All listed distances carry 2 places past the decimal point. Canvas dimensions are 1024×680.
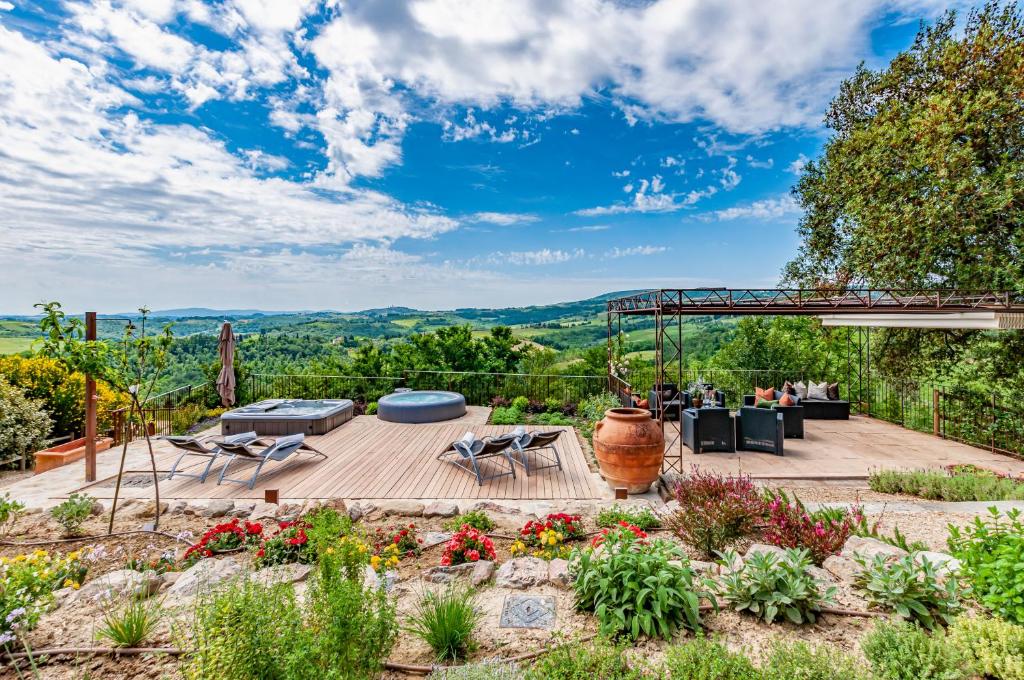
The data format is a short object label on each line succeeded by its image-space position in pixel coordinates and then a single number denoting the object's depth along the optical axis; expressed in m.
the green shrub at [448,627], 2.35
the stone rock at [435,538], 4.03
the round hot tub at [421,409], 9.97
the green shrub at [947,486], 5.17
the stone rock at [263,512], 4.69
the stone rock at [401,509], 4.86
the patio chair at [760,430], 7.38
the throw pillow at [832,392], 10.22
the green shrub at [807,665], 1.93
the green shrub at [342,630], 1.89
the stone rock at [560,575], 3.13
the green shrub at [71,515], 4.31
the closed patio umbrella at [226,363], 9.59
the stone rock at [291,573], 3.08
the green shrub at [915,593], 2.48
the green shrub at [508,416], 9.87
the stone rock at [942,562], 2.78
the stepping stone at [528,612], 2.66
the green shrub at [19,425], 7.02
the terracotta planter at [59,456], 6.92
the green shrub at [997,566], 2.22
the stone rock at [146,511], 4.82
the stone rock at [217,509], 4.84
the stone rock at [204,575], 3.01
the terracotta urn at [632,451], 5.45
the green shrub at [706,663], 1.94
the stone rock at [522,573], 3.17
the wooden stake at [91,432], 6.06
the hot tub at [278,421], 8.81
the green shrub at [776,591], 2.57
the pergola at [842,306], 6.78
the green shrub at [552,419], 9.73
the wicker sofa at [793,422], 8.39
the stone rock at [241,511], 4.83
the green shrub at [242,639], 1.71
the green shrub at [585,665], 2.03
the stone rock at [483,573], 3.20
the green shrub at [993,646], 1.94
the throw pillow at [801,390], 10.20
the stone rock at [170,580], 3.20
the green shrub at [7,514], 4.17
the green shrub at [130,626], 2.41
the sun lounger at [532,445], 6.73
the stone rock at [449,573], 3.27
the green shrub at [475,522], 4.37
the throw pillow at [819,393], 10.16
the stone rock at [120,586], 2.87
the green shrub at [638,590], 2.47
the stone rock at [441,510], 4.87
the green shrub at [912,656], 1.99
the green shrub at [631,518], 4.36
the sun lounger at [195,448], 6.33
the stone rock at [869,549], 3.18
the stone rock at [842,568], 3.08
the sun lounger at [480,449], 6.46
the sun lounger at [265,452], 6.25
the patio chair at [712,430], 7.59
